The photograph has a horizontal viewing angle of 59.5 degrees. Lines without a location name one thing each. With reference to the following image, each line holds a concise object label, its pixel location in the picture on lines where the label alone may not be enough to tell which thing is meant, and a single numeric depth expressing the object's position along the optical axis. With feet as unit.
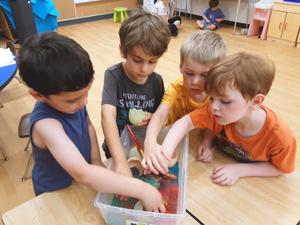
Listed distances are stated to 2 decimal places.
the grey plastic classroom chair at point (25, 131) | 4.62
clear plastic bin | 1.80
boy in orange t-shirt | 2.21
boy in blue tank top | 1.98
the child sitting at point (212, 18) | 15.56
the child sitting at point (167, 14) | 14.30
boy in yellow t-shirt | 2.77
